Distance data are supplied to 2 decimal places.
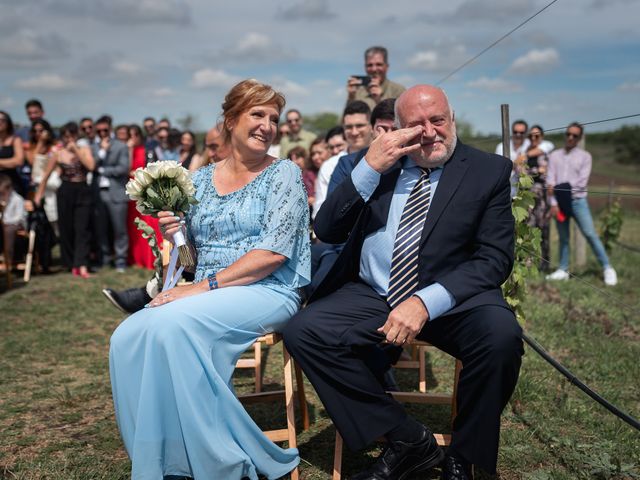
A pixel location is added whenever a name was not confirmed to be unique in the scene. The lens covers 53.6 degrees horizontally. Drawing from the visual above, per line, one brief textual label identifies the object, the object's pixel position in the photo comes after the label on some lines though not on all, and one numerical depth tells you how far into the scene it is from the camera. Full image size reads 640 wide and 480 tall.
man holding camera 6.91
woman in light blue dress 2.92
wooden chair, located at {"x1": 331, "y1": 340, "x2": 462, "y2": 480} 3.11
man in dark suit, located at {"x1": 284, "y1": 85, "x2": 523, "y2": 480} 2.93
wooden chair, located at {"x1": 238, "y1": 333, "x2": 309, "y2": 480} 3.33
